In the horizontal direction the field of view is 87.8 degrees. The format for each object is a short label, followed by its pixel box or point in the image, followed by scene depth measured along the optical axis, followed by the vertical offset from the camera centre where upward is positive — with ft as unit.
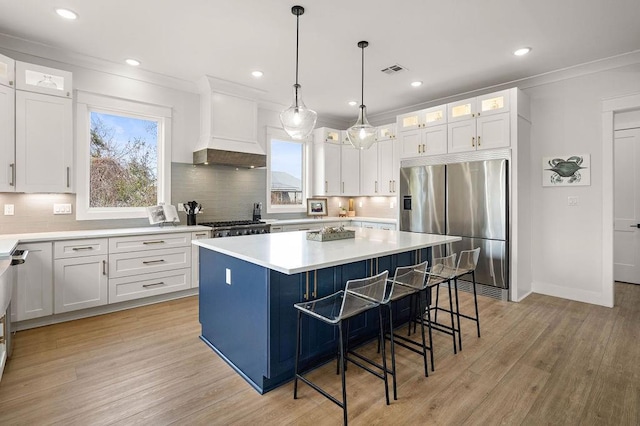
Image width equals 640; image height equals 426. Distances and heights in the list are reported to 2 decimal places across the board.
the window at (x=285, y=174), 18.48 +2.32
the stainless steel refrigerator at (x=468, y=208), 13.55 +0.26
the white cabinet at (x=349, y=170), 20.39 +2.69
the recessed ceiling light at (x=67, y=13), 9.25 +5.69
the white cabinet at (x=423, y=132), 15.49 +3.96
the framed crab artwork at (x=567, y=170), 13.12 +1.76
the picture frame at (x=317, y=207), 20.16 +0.42
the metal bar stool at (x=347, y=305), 6.18 -1.86
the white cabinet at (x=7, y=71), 10.02 +4.40
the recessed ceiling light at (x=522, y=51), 11.53 +5.73
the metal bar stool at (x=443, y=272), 8.91 -1.69
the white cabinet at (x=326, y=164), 19.71 +2.97
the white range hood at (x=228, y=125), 14.66 +4.13
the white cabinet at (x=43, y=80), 10.52 +4.45
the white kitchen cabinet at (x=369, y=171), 19.76 +2.58
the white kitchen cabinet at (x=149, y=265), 11.89 -1.93
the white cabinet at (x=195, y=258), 13.73 -1.82
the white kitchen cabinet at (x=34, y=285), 10.09 -2.19
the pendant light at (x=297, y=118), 9.27 +2.70
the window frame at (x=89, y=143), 12.57 +2.87
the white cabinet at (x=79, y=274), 10.77 -2.01
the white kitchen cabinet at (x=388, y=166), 18.72 +2.71
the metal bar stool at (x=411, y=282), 7.86 -1.65
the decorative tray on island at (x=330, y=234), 9.62 -0.61
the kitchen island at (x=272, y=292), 7.01 -1.82
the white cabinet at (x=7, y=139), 10.09 +2.32
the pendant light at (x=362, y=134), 10.48 +2.54
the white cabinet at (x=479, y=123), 13.57 +3.88
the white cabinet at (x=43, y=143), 10.59 +2.38
